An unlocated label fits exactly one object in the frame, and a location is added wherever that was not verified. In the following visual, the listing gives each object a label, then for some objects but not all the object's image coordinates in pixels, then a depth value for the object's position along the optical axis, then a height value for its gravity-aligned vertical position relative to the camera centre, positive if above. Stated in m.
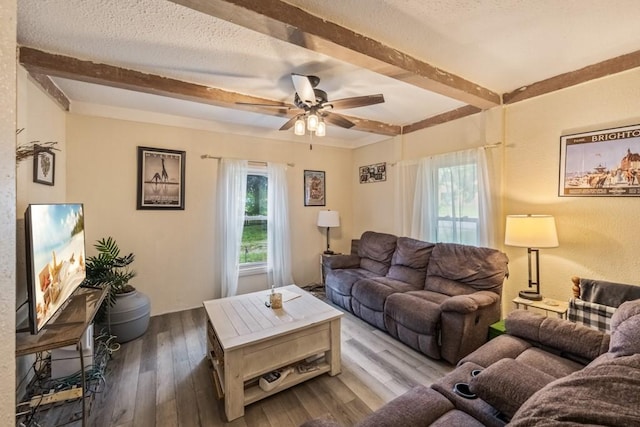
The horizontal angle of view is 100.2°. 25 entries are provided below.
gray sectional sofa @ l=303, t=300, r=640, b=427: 0.70 -0.76
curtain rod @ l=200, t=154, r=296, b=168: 3.58 +0.67
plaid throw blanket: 1.79 -0.75
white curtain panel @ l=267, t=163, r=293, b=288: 4.02 -0.27
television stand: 1.33 -0.68
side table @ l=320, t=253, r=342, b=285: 4.09 -0.92
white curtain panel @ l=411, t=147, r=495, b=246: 2.91 +0.18
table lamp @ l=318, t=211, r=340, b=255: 4.30 -0.19
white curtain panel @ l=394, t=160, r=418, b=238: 3.79 +0.21
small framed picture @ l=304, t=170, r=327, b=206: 4.45 +0.32
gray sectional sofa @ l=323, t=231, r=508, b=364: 2.30 -0.89
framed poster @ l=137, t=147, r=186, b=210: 3.23 +0.36
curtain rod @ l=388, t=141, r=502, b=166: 2.84 +0.67
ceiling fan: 2.16 +0.90
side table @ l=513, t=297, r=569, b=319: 2.16 -0.83
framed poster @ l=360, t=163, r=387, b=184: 4.31 +0.58
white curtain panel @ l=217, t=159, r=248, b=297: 3.65 -0.22
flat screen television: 1.31 -0.30
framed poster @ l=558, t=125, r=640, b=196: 2.06 +0.37
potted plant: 2.58 -0.93
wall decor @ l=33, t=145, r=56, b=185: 2.20 +0.34
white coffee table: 1.77 -0.99
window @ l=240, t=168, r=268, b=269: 3.98 -0.23
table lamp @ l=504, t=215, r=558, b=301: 2.22 -0.22
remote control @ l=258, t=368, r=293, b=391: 1.91 -1.25
